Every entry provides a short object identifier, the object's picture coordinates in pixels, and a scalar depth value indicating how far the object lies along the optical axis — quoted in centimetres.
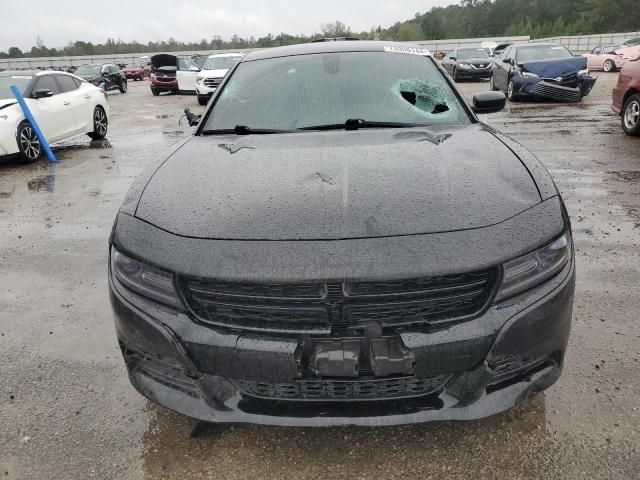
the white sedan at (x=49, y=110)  788
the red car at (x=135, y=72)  3816
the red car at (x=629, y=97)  799
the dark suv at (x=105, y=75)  2355
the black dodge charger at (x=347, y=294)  164
